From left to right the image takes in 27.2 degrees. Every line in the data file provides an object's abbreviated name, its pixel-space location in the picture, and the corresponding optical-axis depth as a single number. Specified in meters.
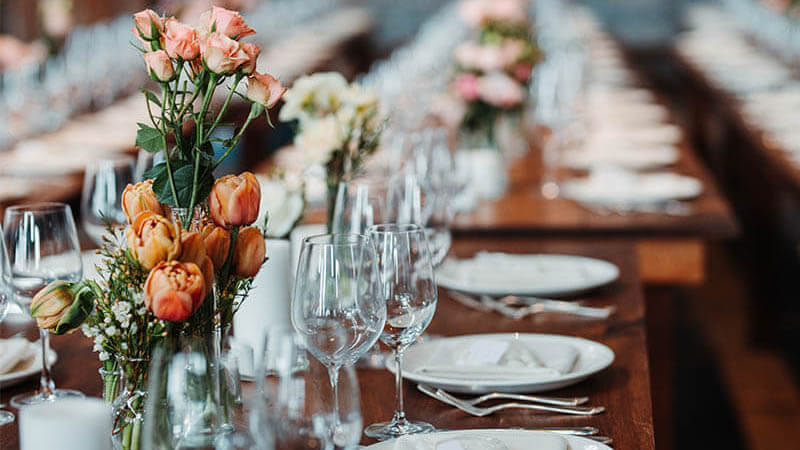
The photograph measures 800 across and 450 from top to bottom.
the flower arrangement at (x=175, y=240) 1.36
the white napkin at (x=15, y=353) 1.74
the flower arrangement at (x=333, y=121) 2.03
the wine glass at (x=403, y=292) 1.53
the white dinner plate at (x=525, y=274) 2.12
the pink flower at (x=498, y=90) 3.52
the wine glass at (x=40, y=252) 1.65
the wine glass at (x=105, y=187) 2.16
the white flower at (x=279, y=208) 1.85
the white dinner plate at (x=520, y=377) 1.65
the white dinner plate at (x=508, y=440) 1.44
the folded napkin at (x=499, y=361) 1.69
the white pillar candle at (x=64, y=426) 1.29
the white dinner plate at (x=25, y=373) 1.73
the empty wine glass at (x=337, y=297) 1.42
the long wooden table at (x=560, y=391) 1.58
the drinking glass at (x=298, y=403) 1.21
